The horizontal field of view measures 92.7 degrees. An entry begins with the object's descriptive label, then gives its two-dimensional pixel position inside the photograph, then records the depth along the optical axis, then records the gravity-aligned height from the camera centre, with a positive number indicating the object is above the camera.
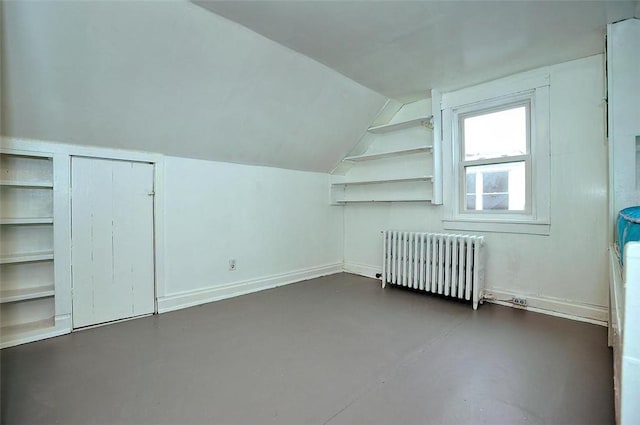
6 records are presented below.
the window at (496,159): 3.11 +0.54
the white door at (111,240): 2.57 -0.25
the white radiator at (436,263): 3.14 -0.59
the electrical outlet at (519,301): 3.02 -0.91
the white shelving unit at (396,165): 3.57 +0.63
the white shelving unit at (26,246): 2.35 -0.27
